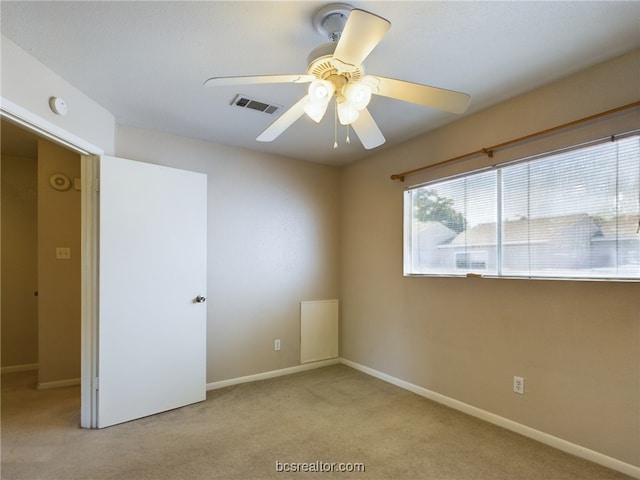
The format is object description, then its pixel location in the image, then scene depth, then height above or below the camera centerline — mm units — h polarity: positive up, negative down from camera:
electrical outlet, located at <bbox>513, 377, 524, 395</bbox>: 2412 -1003
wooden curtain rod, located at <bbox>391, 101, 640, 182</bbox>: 1987 +752
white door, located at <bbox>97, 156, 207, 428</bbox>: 2596 -369
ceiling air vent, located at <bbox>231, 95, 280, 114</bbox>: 2522 +1081
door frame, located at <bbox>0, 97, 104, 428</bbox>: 2547 -257
